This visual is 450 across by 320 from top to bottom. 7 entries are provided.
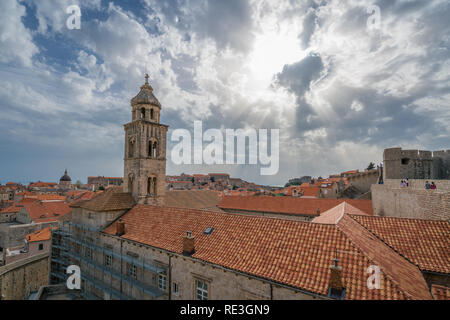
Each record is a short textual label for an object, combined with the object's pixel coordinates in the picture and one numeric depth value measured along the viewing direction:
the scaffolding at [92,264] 13.07
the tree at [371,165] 65.91
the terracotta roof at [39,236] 29.05
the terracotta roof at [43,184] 111.54
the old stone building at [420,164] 21.42
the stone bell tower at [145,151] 20.67
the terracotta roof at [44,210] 39.47
